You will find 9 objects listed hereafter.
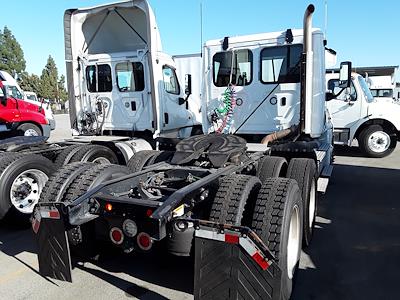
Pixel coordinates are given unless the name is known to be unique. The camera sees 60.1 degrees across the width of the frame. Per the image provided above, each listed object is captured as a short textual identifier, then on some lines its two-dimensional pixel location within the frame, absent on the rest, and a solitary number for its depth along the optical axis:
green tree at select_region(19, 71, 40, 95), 61.43
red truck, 12.24
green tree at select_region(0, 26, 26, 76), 65.21
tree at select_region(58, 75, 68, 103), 68.62
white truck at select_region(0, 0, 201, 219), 6.80
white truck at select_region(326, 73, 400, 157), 10.38
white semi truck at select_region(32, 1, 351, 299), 2.43
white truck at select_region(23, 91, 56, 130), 14.38
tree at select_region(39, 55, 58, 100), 62.50
